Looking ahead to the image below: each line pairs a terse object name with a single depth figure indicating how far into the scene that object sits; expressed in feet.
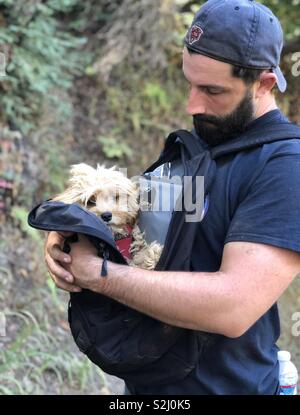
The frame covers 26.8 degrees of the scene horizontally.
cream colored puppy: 8.83
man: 7.18
